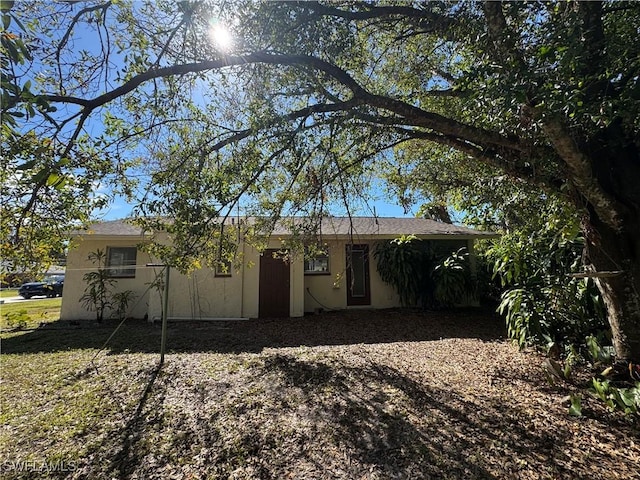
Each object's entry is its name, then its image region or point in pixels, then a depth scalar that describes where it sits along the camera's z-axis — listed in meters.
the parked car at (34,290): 20.80
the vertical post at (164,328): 5.09
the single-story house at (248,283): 9.46
